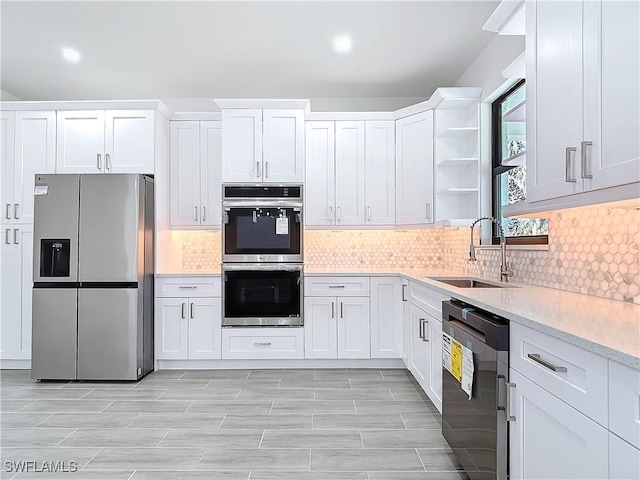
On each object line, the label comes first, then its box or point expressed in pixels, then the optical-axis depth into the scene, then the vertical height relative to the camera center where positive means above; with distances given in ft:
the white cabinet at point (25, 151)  13.91 +2.79
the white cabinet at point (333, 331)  13.93 -2.65
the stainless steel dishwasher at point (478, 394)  5.73 -2.09
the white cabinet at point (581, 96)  4.69 +1.80
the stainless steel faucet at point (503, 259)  10.11 -0.31
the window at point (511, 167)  10.12 +1.90
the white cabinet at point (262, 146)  14.15 +3.05
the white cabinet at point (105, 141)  13.79 +3.09
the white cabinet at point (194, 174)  14.99 +2.28
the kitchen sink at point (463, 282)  10.98 -0.91
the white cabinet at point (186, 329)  13.87 -2.60
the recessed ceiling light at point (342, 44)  11.78 +5.31
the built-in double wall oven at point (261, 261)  13.84 -0.53
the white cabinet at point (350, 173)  15.03 +2.35
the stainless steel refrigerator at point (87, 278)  12.85 -1.00
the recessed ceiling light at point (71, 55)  12.71 +5.35
